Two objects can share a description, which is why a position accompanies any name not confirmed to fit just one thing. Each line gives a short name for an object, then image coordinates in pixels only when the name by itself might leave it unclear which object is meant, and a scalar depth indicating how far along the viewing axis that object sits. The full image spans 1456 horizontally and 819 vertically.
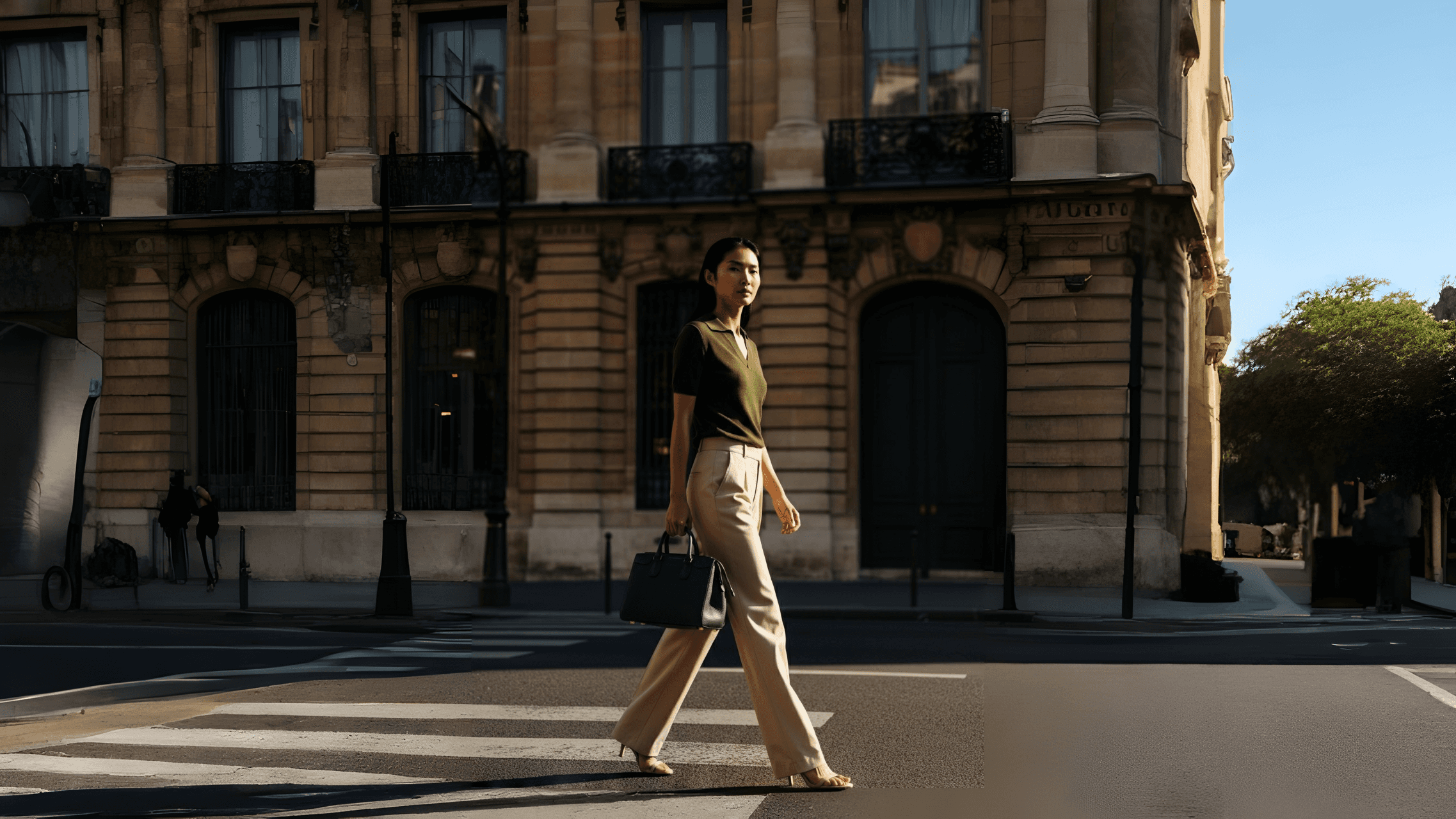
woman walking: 5.86
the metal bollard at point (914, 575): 16.39
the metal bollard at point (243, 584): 17.09
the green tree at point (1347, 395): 25.78
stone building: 21.25
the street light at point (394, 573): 16.23
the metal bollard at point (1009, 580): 15.76
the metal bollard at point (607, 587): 15.13
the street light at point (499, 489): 17.86
